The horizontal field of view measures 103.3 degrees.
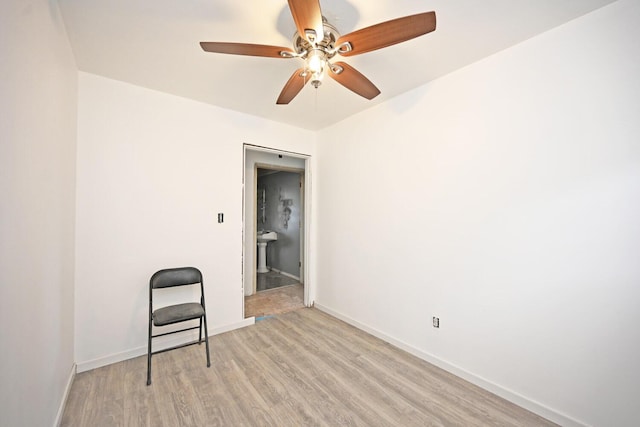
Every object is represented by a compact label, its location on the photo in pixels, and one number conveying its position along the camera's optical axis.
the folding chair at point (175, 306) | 2.05
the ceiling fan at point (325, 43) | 1.16
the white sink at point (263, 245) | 5.14
